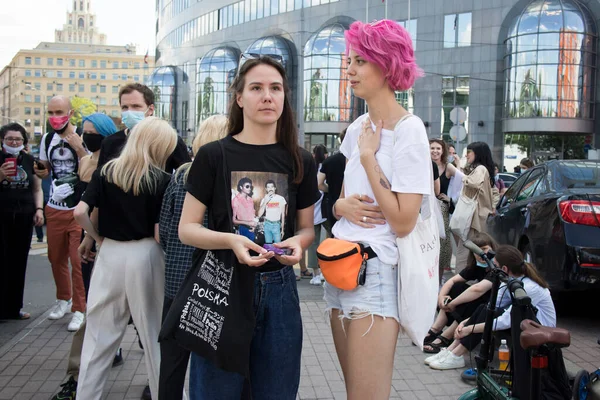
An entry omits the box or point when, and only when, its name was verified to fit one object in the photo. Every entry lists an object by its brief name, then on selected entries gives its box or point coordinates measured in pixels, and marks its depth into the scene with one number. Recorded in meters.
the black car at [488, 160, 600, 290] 6.13
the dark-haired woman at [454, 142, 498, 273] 7.88
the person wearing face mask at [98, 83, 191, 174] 4.16
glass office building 35.09
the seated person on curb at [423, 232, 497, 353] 5.54
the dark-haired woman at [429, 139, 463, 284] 7.88
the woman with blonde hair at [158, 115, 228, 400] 3.49
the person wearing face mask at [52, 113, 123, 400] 5.08
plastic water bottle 4.32
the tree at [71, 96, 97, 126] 110.99
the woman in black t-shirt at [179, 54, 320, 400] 2.60
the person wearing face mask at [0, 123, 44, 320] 6.50
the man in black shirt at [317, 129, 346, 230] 7.54
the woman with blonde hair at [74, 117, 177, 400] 3.87
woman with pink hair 2.58
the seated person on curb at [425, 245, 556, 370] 4.88
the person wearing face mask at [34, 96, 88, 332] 5.77
